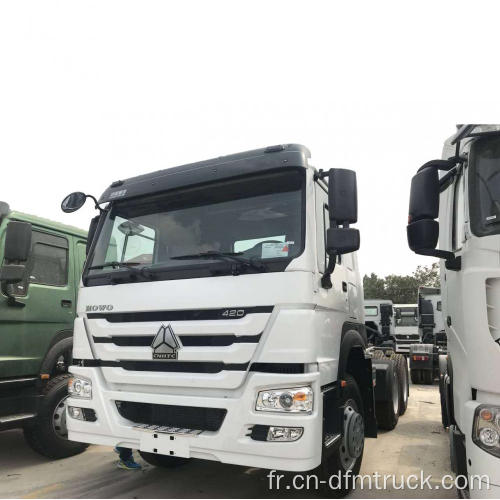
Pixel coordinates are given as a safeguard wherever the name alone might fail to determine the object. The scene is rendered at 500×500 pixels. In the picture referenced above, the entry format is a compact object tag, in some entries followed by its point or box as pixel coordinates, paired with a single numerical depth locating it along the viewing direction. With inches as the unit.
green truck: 173.9
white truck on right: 91.7
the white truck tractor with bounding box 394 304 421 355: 728.3
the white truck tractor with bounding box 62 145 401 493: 114.3
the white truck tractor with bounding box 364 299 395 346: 645.4
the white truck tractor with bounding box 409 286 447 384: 408.8
